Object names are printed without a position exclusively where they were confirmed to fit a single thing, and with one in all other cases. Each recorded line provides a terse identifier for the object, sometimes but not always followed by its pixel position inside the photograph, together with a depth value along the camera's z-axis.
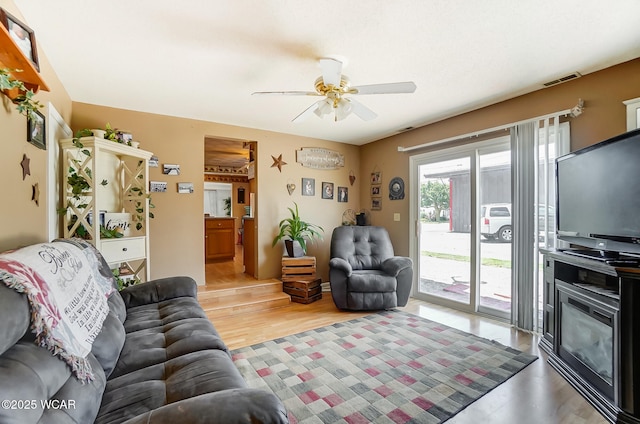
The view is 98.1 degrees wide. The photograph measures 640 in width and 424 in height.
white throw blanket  0.93
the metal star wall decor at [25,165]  1.67
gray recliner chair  3.32
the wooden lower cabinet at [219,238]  5.85
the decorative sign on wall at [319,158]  4.44
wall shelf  1.20
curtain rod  2.54
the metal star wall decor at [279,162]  4.20
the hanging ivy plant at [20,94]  1.26
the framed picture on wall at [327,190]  4.65
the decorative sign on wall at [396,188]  4.20
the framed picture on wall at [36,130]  1.74
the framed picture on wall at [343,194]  4.82
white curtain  2.73
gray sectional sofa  0.79
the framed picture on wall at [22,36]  1.26
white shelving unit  2.45
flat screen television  1.68
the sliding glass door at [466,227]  3.14
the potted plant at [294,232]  4.03
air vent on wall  2.40
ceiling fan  1.95
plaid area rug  1.69
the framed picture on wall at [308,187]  4.46
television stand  1.51
